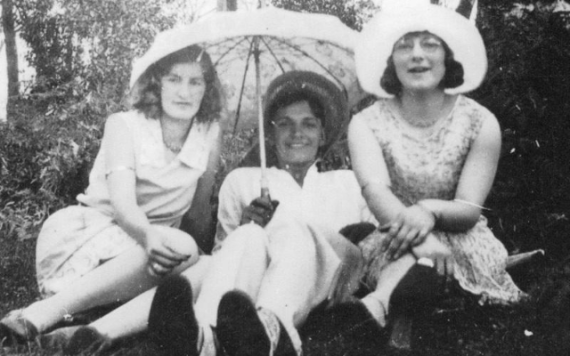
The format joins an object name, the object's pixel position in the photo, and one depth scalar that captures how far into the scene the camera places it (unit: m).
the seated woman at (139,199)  2.86
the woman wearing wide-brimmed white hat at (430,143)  2.80
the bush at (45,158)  5.39
